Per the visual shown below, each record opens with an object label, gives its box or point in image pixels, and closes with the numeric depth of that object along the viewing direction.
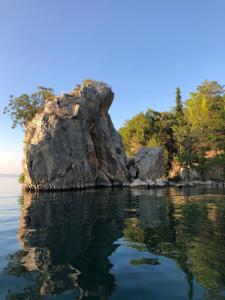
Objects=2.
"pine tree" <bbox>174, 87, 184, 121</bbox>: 81.68
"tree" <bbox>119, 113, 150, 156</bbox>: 75.56
